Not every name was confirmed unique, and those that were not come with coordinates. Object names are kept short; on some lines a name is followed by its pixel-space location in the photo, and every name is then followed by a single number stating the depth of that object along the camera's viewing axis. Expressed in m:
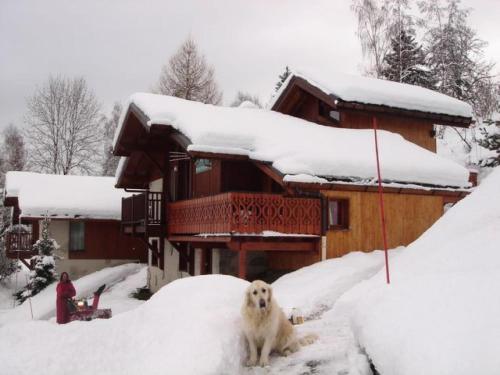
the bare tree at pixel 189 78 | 41.53
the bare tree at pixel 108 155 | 50.33
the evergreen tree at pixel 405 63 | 35.97
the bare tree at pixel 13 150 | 49.75
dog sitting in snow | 7.51
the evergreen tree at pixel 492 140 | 20.38
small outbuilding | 28.17
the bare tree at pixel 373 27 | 37.59
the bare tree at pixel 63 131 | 42.50
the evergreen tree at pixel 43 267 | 24.80
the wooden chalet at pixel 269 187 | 15.89
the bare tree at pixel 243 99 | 59.81
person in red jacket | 14.50
